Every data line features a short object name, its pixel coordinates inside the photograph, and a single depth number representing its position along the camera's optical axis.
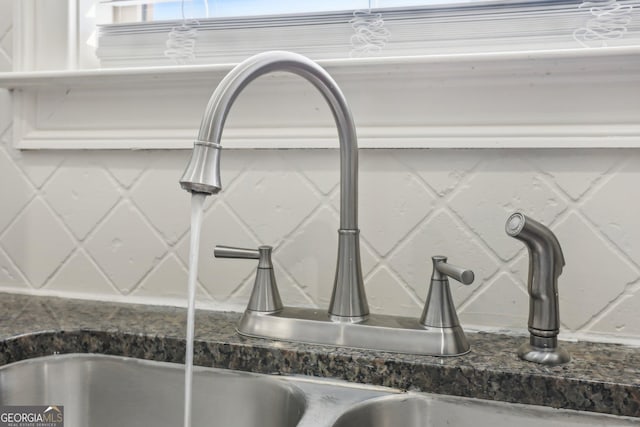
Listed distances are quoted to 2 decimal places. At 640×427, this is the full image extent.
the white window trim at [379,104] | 0.72
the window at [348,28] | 0.78
